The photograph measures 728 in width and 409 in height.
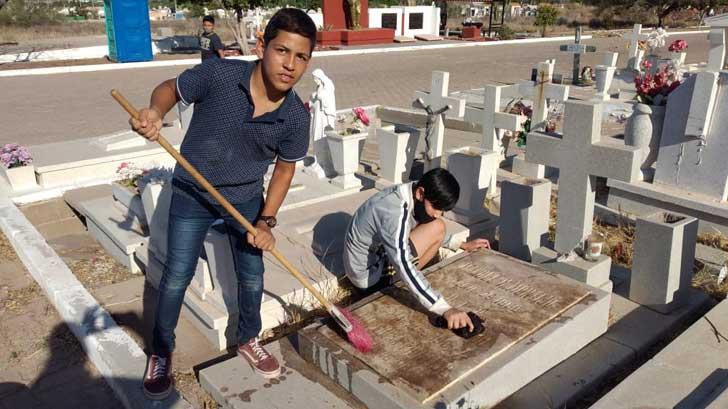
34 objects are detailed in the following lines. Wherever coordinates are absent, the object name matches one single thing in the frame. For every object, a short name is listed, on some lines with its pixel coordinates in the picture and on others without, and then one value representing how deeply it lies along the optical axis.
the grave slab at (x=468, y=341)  2.54
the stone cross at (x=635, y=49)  14.52
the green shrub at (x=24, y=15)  32.66
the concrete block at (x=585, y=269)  3.46
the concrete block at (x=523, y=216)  3.89
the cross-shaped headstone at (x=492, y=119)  6.16
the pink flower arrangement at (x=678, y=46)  12.43
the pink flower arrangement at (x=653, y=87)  5.84
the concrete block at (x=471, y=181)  4.60
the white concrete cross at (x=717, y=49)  9.94
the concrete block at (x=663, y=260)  3.33
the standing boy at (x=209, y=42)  9.66
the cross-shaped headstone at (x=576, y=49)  11.27
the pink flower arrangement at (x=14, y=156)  5.67
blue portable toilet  16.83
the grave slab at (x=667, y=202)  4.64
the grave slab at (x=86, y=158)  5.93
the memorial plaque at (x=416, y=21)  27.86
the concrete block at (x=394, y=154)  5.54
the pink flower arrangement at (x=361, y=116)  6.33
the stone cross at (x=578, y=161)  3.39
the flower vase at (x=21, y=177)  5.66
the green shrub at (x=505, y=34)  27.81
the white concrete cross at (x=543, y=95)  7.07
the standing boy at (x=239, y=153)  2.42
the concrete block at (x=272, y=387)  2.69
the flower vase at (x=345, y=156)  5.55
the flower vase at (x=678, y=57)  12.09
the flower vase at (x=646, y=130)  5.21
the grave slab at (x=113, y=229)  4.37
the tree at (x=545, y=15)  28.58
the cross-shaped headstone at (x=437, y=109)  6.04
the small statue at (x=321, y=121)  5.99
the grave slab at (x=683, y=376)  2.48
